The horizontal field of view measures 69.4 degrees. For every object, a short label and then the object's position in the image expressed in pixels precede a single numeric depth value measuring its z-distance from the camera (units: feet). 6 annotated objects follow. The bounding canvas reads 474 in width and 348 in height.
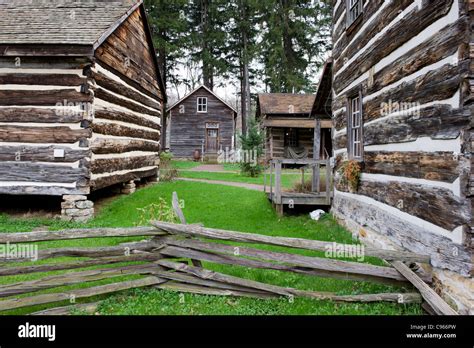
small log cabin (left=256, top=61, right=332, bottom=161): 75.77
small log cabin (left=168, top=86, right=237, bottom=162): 93.86
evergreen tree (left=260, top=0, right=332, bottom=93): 91.91
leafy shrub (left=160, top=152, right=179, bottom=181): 53.83
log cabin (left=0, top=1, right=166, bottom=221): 28.50
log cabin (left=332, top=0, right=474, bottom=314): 11.96
